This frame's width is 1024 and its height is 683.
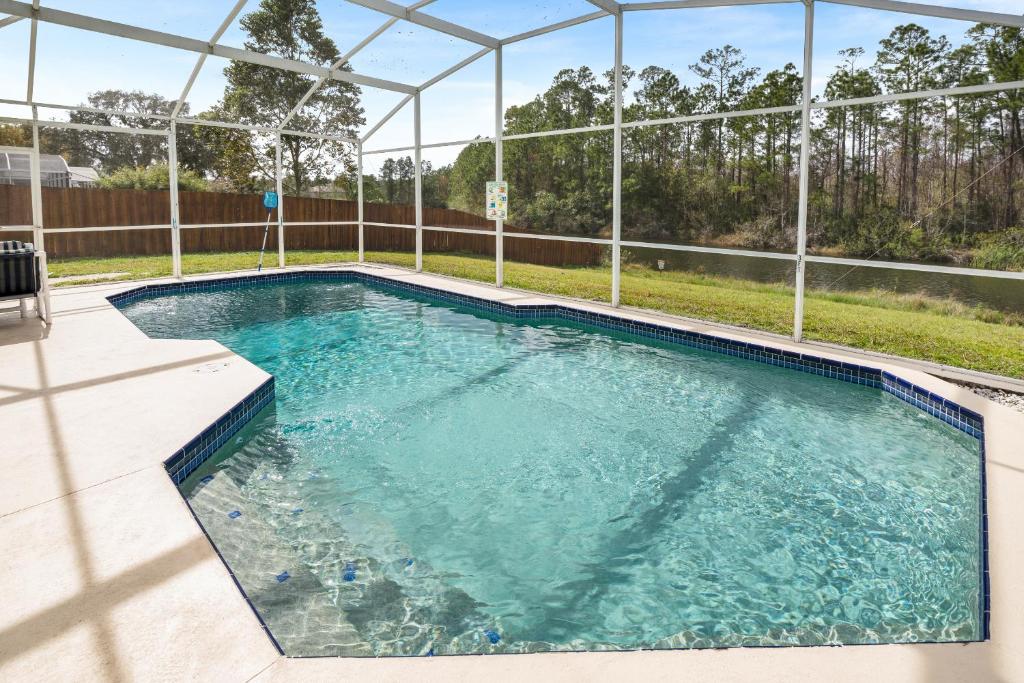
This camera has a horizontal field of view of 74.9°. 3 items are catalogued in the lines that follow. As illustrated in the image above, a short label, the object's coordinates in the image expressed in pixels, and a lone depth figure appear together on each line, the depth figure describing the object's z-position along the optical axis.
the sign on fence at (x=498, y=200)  8.26
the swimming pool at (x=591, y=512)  2.27
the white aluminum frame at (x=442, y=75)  4.77
